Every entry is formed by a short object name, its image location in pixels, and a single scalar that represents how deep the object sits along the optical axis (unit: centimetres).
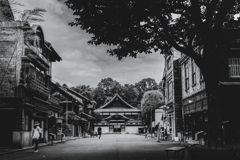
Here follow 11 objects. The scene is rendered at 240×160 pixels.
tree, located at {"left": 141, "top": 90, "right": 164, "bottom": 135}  5553
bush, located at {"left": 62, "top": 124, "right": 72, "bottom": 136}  4103
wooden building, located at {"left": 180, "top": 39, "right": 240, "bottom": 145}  1862
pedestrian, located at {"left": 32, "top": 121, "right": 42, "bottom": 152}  1753
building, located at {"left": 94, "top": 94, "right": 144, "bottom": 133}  7531
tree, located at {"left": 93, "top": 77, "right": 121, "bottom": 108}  9144
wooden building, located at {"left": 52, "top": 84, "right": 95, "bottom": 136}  4531
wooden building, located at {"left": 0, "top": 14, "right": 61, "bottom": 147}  2049
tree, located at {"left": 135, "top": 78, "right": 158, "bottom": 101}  9956
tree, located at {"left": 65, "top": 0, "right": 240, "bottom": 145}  1088
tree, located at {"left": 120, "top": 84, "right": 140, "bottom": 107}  9331
